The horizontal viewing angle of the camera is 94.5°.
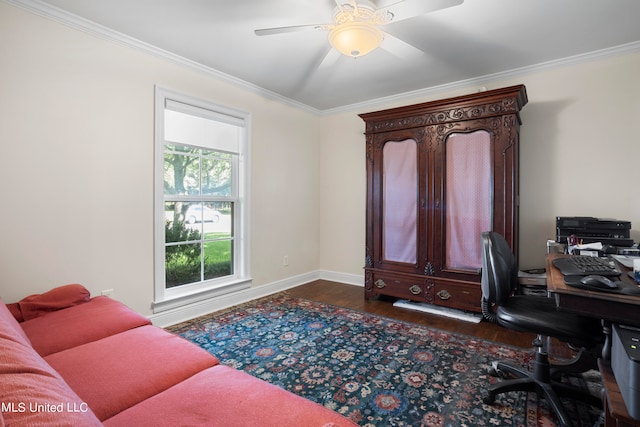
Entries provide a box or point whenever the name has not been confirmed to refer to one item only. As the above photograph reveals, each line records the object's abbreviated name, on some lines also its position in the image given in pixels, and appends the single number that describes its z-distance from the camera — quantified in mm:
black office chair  1539
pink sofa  631
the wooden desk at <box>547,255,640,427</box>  1043
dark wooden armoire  2898
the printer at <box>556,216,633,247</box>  2387
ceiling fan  1744
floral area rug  1653
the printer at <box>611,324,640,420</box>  936
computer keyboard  1383
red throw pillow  1850
